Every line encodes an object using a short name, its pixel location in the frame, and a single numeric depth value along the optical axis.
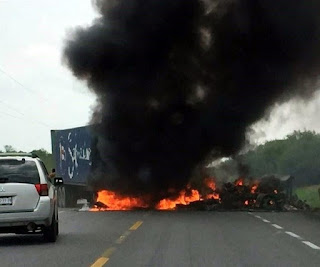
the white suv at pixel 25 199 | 15.04
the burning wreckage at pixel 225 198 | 31.28
